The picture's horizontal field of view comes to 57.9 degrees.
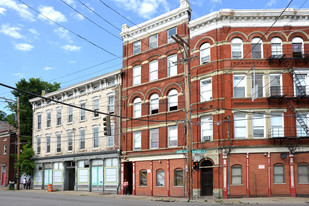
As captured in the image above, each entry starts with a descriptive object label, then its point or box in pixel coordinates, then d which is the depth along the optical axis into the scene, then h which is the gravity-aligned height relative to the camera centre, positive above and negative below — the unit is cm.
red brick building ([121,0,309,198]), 2186 +234
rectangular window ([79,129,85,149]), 3262 -35
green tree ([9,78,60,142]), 4111 +546
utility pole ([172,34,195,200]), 1991 -21
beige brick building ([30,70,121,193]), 2996 -44
